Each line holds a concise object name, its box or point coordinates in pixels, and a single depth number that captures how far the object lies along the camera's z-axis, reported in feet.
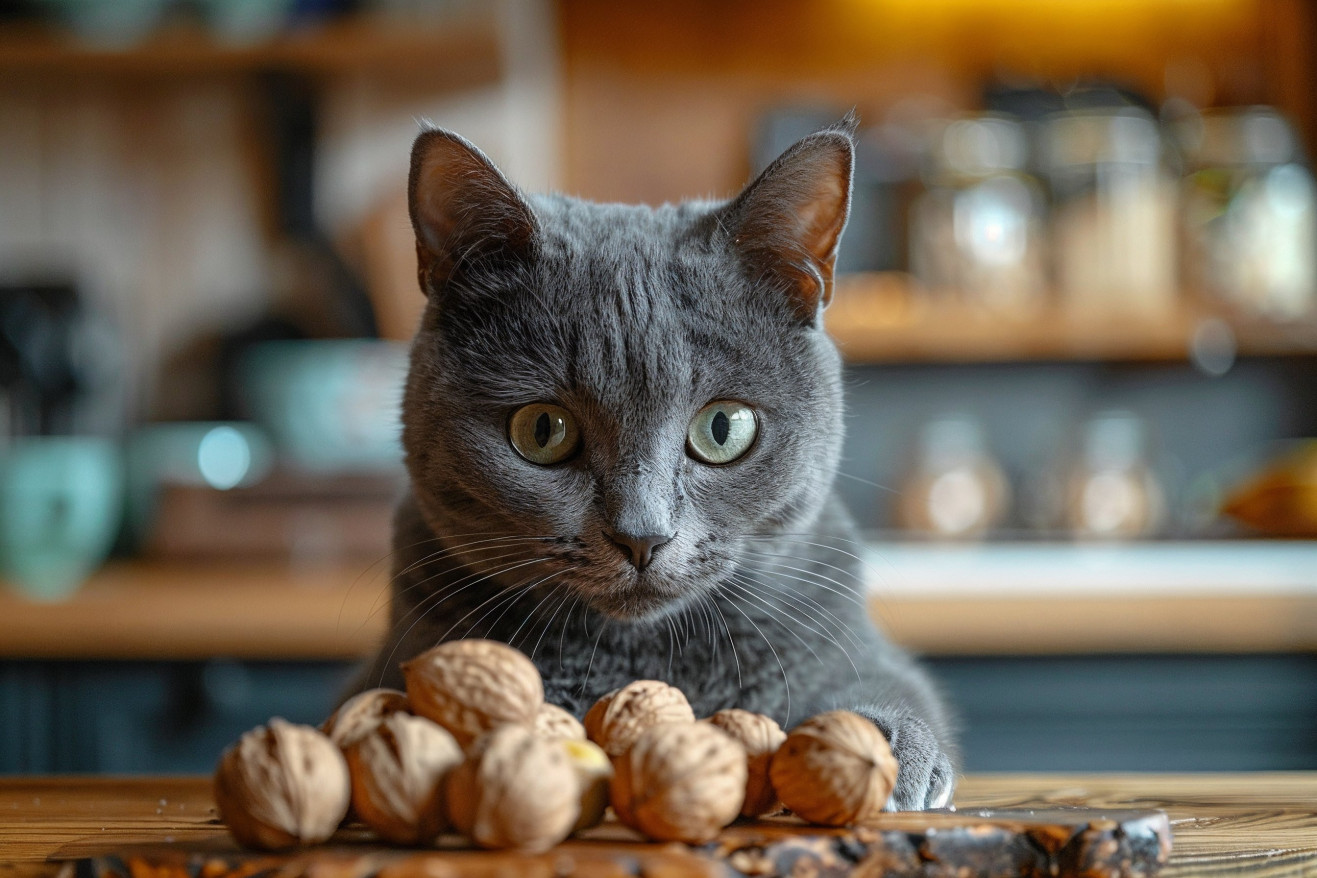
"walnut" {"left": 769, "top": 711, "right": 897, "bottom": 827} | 1.77
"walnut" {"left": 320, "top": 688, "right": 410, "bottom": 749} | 1.87
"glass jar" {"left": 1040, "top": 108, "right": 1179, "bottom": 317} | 6.64
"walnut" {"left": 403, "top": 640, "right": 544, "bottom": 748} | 1.90
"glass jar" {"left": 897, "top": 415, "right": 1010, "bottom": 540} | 7.01
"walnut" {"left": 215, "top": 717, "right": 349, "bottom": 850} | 1.67
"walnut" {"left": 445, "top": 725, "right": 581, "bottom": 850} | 1.61
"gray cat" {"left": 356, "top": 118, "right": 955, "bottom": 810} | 2.29
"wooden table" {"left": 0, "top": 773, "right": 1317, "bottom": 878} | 1.96
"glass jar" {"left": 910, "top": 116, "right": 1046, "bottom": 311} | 6.77
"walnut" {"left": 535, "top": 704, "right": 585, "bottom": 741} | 2.01
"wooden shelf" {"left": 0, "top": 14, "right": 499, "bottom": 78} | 6.48
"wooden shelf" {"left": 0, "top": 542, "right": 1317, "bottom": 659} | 5.32
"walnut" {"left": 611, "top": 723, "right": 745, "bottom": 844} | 1.70
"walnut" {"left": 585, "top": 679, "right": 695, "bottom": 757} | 2.04
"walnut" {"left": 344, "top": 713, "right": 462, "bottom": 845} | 1.70
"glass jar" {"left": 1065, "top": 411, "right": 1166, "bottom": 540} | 6.88
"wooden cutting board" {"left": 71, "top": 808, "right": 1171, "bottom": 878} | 1.57
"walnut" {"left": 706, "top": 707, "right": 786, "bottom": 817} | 1.93
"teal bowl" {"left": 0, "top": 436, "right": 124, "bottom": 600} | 6.52
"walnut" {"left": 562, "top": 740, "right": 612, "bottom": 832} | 1.79
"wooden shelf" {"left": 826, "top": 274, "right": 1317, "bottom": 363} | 6.51
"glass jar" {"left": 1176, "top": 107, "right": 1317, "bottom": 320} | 6.68
